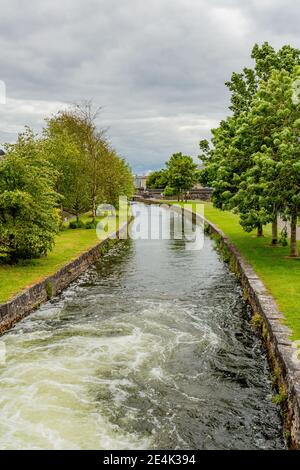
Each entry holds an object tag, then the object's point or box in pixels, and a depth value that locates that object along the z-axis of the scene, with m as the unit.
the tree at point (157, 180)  118.01
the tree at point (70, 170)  32.72
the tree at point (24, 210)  18.25
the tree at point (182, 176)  82.06
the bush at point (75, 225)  34.84
